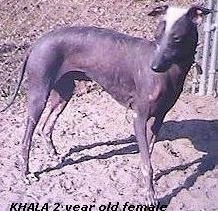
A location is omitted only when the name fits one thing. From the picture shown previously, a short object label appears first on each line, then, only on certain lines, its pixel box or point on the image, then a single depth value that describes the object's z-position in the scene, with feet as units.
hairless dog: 13.93
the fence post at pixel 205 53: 20.02
